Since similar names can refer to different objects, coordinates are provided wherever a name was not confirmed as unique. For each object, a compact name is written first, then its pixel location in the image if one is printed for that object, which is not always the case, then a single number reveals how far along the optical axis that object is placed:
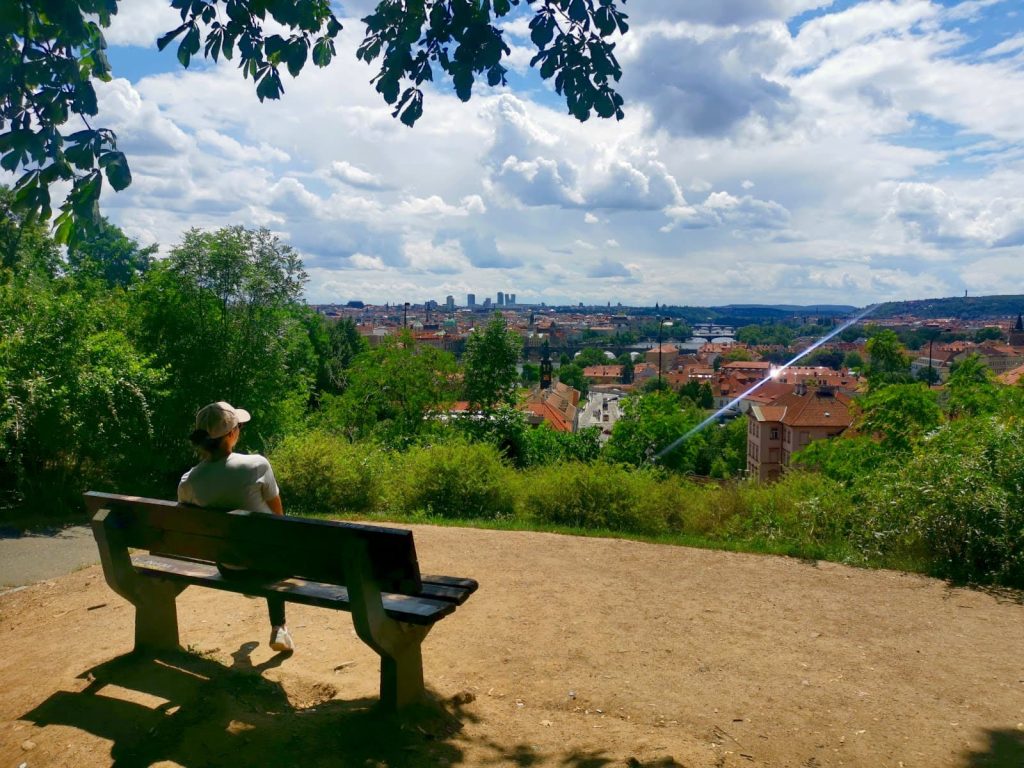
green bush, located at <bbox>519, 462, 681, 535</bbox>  9.96
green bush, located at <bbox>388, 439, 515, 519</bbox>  10.51
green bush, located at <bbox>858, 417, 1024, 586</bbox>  6.98
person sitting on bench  4.44
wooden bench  3.57
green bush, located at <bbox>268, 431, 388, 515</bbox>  10.50
